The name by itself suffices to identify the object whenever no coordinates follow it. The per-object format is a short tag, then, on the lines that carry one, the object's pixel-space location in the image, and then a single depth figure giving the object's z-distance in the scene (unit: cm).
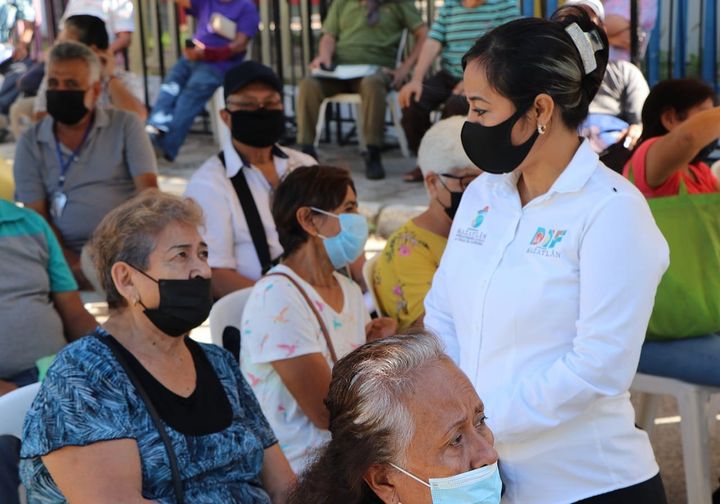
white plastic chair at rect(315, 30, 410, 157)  824
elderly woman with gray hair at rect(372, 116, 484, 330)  360
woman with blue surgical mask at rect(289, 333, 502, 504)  189
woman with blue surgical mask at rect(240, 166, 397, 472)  318
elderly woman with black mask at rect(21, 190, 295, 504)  246
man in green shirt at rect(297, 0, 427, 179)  795
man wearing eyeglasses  439
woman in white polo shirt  232
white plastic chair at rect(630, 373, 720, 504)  335
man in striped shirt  692
